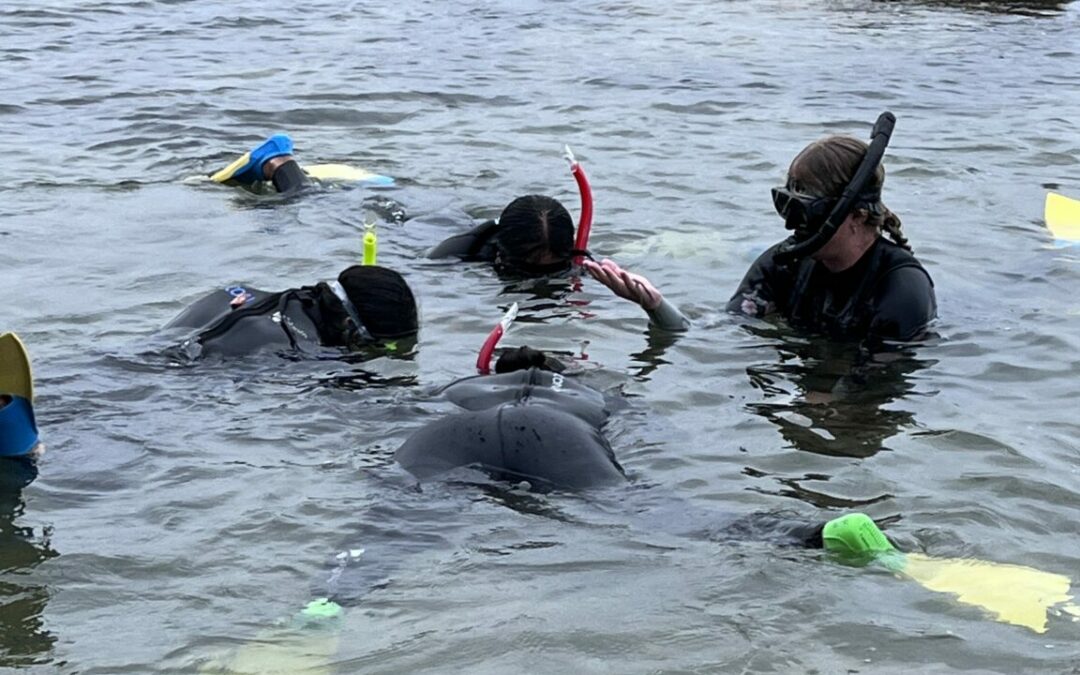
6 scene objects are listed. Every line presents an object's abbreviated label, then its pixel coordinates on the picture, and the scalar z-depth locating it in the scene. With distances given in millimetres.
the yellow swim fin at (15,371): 4215
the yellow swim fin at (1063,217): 7898
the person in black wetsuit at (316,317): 5562
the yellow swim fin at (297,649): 3520
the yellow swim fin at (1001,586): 3818
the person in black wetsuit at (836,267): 5645
